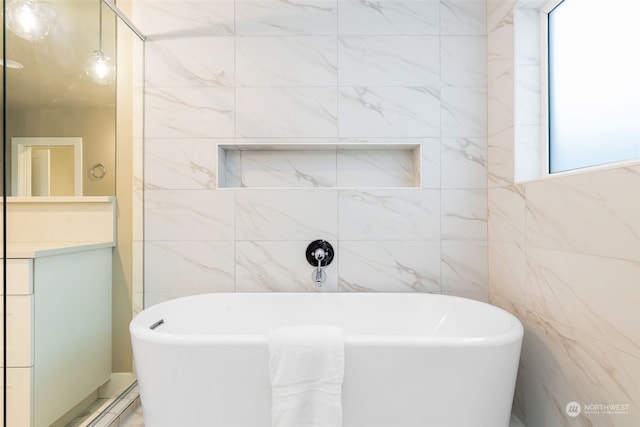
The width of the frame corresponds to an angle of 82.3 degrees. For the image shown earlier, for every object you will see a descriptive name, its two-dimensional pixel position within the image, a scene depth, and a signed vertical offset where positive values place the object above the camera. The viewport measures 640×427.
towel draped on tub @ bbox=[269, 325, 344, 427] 1.28 -0.58
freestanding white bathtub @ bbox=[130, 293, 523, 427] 1.29 -0.60
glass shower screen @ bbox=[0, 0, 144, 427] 1.42 +0.37
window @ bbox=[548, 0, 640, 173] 1.34 +0.55
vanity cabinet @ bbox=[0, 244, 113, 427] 1.44 -0.52
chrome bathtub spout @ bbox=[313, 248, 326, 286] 2.12 -0.32
